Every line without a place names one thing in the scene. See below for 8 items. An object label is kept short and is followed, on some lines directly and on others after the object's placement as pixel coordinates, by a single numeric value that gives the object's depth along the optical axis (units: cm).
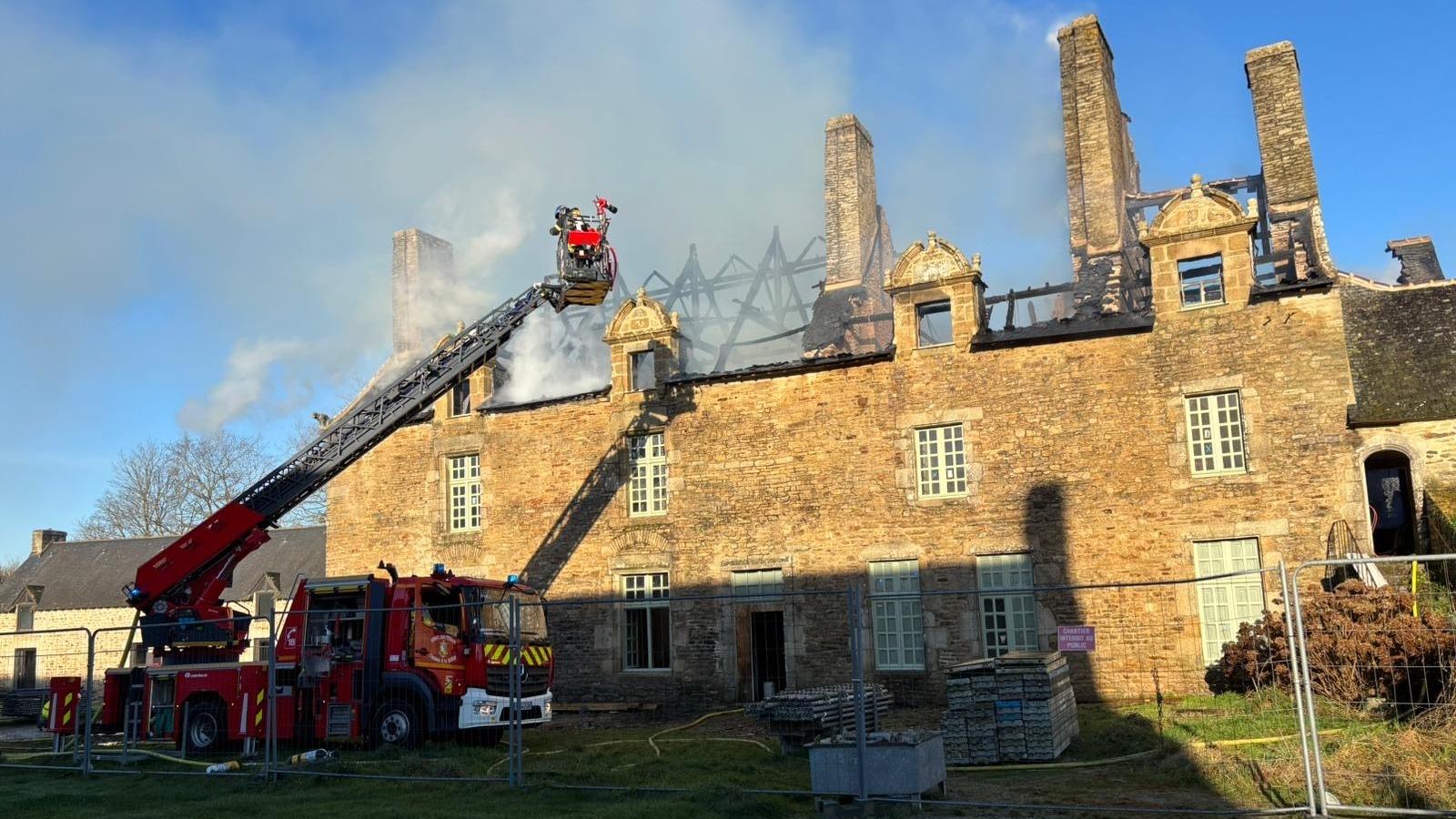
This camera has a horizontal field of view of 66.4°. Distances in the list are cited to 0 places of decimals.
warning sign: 1476
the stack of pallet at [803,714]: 1374
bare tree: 4934
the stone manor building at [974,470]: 1791
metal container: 938
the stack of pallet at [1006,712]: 1252
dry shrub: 1370
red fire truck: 1454
